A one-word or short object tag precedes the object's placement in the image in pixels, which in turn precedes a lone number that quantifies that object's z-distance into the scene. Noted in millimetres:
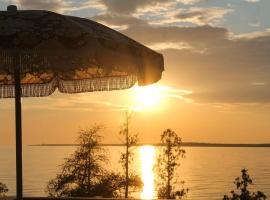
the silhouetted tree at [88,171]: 34719
